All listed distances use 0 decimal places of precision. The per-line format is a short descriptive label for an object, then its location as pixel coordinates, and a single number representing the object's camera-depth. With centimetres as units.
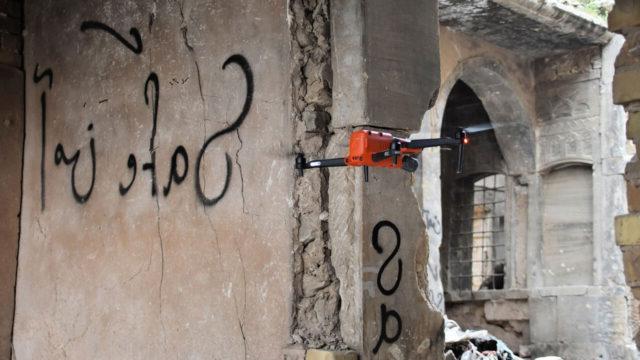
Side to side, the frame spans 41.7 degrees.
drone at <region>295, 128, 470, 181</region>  306
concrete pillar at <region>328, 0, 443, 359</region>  326
